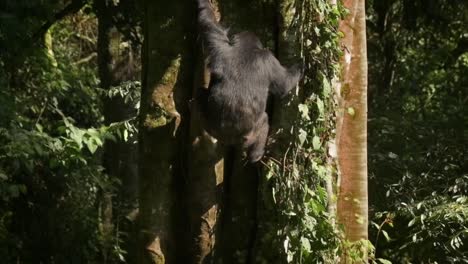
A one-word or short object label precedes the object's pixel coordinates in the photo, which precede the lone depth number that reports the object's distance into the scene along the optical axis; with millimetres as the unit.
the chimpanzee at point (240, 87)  8445
